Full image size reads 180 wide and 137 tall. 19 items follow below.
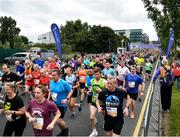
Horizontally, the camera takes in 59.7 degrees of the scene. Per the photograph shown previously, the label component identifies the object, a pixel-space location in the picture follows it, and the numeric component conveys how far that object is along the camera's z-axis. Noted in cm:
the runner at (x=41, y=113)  260
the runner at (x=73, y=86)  482
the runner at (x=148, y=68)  1101
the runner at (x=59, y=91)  364
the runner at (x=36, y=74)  586
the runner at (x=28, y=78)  609
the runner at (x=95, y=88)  381
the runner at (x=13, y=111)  277
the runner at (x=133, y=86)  492
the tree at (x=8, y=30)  3190
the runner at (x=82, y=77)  605
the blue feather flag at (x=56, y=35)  846
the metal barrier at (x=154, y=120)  289
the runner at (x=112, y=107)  287
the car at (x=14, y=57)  1844
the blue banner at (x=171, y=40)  1200
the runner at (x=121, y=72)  636
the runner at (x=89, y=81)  425
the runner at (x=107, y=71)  574
